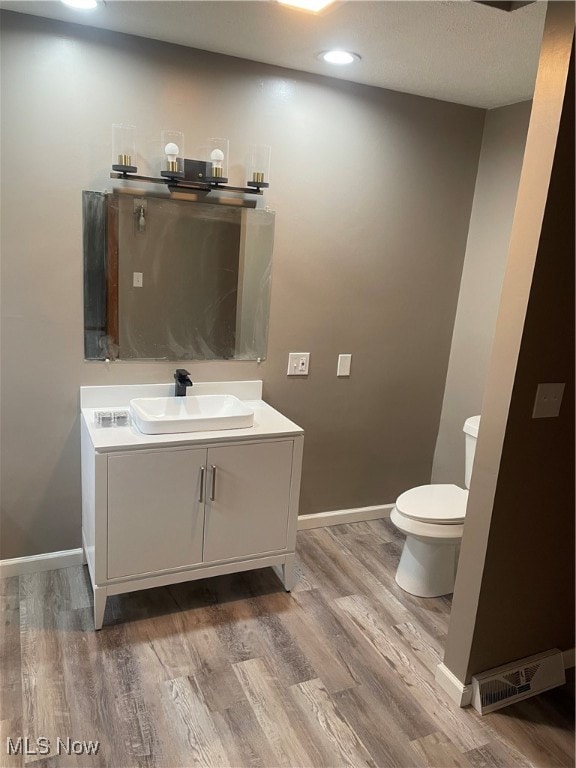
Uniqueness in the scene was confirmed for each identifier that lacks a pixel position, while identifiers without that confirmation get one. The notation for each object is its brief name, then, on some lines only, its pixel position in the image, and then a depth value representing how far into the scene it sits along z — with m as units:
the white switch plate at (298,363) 2.93
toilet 2.56
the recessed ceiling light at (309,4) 1.83
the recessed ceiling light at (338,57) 2.31
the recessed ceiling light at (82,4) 1.98
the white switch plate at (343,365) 3.05
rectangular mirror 2.44
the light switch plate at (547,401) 1.83
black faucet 2.58
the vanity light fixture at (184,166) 2.34
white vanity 2.19
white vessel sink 2.27
